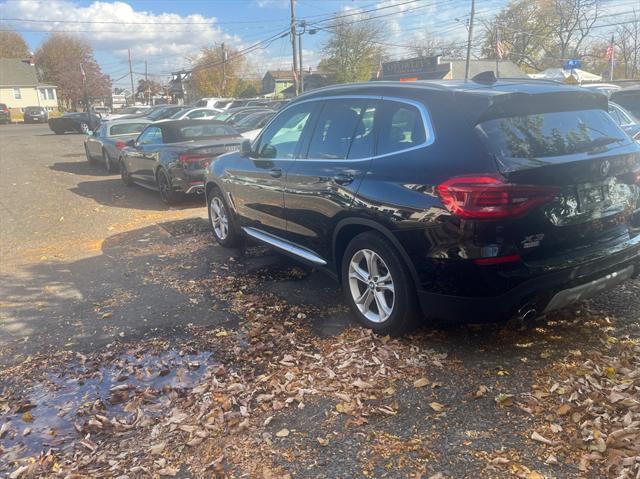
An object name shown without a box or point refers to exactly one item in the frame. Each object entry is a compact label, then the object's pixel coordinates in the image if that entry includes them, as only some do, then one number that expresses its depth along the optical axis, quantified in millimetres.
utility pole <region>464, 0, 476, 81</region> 32981
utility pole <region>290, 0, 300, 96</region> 32447
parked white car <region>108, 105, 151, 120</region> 36206
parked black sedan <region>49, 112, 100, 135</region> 33531
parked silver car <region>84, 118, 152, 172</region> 14812
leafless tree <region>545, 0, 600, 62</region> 56031
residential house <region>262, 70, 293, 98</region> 85750
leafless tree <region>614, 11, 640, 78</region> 58438
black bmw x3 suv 3197
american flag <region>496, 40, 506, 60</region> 35344
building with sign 48312
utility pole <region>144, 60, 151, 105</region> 92581
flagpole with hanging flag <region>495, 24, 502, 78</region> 35347
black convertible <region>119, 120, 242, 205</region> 9469
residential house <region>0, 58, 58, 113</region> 70250
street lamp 34000
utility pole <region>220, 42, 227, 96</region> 65675
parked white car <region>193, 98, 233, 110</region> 28548
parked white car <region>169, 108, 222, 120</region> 21908
